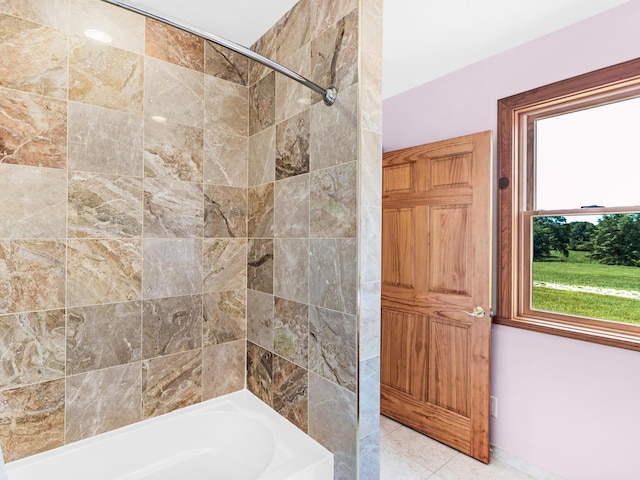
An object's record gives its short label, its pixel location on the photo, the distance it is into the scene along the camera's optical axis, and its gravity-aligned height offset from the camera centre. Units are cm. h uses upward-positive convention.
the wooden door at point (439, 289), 202 -35
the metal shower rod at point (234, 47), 92 +65
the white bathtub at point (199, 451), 132 -95
